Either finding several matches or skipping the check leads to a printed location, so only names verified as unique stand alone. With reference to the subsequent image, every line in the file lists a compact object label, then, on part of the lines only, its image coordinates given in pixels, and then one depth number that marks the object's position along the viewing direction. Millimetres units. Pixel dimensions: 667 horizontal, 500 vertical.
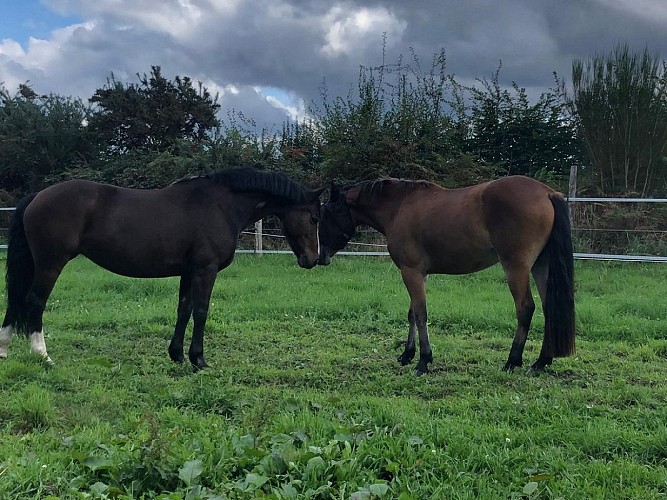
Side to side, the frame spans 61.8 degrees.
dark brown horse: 4832
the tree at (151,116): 17422
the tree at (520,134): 13578
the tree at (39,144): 17031
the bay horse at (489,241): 4641
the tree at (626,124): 12016
